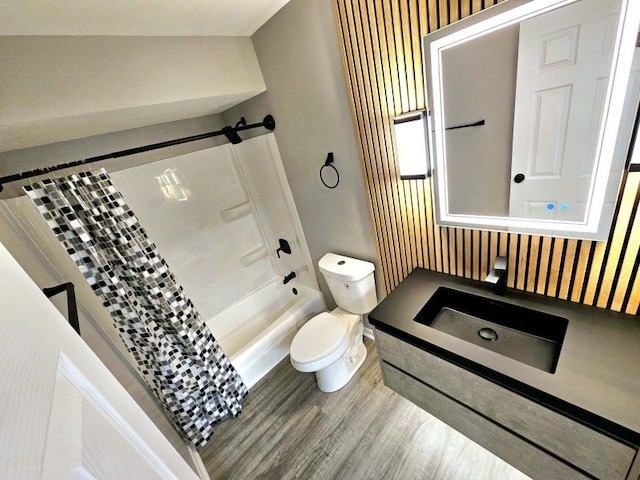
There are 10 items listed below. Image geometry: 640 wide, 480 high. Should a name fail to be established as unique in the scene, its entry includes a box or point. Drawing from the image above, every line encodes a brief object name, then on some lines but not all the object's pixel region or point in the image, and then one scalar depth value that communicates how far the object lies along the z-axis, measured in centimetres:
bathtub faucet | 265
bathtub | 216
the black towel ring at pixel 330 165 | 178
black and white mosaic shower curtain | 134
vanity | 87
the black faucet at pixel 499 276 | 125
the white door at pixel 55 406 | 28
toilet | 180
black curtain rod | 126
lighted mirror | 88
